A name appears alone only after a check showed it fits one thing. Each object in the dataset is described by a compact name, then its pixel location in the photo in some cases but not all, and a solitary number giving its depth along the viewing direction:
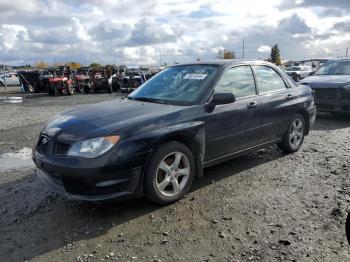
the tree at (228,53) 71.66
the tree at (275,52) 91.53
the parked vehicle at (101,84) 26.53
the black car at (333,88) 10.09
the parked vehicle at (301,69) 35.67
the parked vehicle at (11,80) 38.02
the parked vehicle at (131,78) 24.82
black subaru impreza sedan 3.91
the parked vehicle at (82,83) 26.70
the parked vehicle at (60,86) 24.47
